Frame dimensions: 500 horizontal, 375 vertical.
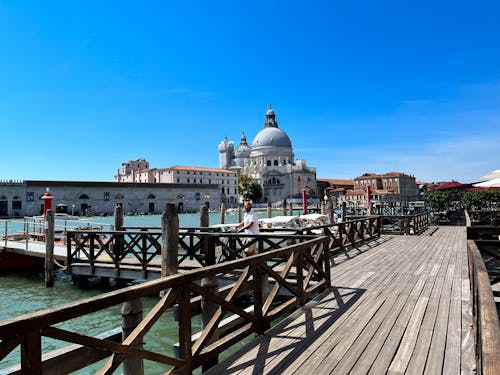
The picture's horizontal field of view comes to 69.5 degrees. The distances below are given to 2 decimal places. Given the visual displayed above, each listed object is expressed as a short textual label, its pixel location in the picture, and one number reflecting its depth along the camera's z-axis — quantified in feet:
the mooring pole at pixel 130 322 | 11.73
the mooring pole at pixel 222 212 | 79.87
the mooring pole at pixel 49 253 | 39.11
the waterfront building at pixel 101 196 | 220.02
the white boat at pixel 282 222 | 73.82
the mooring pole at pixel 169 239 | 19.11
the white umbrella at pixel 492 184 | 38.63
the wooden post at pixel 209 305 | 14.82
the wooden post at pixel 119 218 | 37.87
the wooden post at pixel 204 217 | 33.19
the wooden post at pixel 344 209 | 60.87
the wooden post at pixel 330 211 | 49.96
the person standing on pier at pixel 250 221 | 26.63
